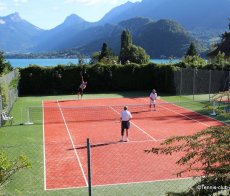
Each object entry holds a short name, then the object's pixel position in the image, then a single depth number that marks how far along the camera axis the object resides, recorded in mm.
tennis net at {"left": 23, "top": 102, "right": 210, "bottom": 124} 25141
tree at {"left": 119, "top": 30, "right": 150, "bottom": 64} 77812
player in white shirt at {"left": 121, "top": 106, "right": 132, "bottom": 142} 18531
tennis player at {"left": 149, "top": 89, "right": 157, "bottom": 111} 27702
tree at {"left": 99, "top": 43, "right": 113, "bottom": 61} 73712
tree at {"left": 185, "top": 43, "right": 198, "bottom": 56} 82356
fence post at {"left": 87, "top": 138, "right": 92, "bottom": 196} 8227
